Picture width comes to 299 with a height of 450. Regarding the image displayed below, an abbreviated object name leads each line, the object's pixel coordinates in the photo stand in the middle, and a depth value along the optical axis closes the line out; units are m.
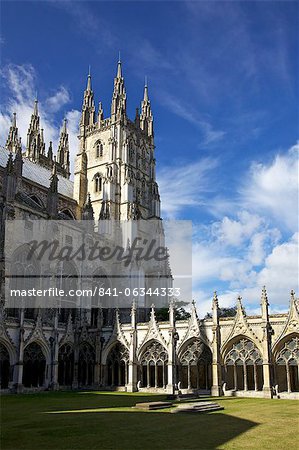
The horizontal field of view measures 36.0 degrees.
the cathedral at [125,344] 31.69
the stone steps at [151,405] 21.09
